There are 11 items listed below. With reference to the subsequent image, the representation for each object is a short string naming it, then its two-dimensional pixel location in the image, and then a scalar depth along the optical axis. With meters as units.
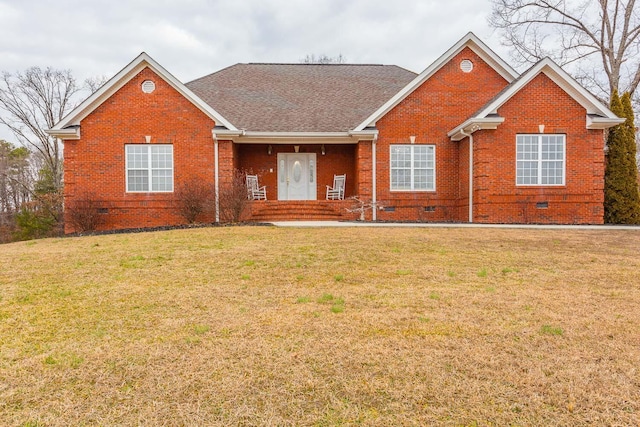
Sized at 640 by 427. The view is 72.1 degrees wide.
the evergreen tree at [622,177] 15.98
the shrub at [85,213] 15.09
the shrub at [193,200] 14.96
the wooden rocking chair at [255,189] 17.18
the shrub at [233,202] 14.39
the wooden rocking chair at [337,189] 18.19
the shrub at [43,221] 21.62
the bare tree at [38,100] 30.14
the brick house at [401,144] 14.84
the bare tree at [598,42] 23.02
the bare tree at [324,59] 43.06
